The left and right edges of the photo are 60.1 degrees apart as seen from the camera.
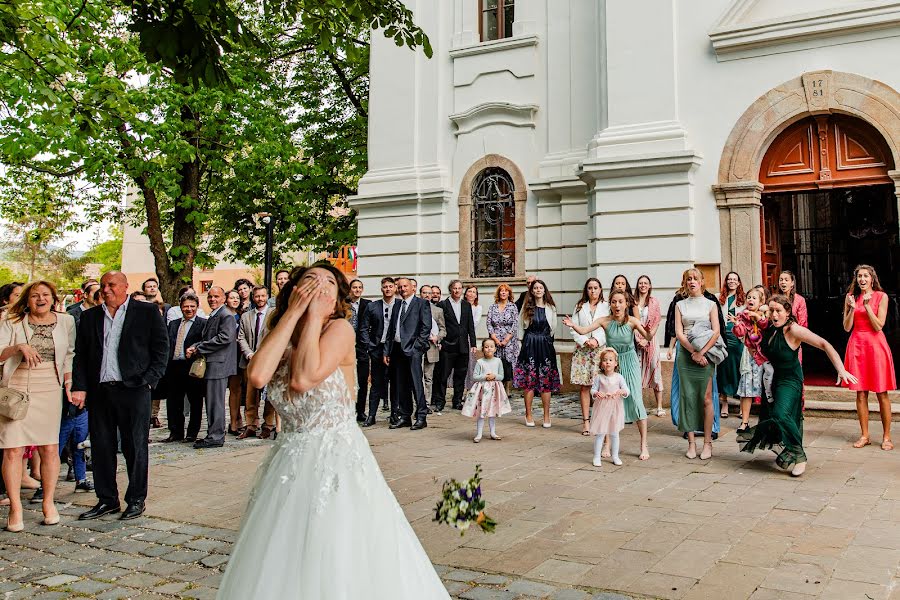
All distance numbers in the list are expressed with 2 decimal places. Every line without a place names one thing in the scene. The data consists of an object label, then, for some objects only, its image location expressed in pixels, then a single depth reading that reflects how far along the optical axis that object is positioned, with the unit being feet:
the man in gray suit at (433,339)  40.63
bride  10.83
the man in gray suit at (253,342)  34.96
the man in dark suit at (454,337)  43.37
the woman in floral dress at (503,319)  37.45
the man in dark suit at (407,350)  36.37
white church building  39.50
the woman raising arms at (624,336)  30.07
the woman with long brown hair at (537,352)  35.76
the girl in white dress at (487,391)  31.81
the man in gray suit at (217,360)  32.78
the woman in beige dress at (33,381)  20.89
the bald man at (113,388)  22.08
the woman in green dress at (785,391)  24.85
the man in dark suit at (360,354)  38.17
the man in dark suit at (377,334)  37.32
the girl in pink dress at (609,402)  27.14
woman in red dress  29.04
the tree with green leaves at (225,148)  58.03
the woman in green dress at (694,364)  28.04
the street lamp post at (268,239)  58.01
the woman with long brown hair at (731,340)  34.53
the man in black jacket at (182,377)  34.01
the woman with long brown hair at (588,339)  32.94
